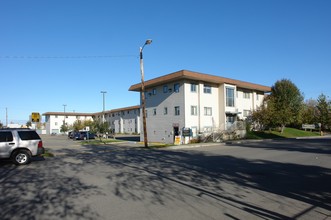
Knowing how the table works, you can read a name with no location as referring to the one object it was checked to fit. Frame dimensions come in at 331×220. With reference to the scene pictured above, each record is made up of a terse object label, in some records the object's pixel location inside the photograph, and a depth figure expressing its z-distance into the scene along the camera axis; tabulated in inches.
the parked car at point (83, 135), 1985.9
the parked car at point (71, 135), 2271.5
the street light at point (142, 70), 1066.9
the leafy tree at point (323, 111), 2568.9
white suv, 540.7
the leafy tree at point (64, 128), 3735.2
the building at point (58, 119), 4055.1
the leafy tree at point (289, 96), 2055.0
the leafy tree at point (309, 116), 2516.0
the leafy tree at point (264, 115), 1686.8
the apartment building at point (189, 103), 1360.4
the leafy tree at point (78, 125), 3280.3
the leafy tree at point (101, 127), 1695.4
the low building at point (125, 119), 2800.7
